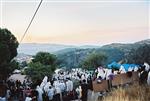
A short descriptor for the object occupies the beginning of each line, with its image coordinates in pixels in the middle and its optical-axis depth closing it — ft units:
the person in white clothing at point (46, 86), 32.81
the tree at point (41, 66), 74.05
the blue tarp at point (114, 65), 40.39
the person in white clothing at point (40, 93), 32.29
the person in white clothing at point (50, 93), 32.32
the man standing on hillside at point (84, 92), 27.96
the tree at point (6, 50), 69.18
